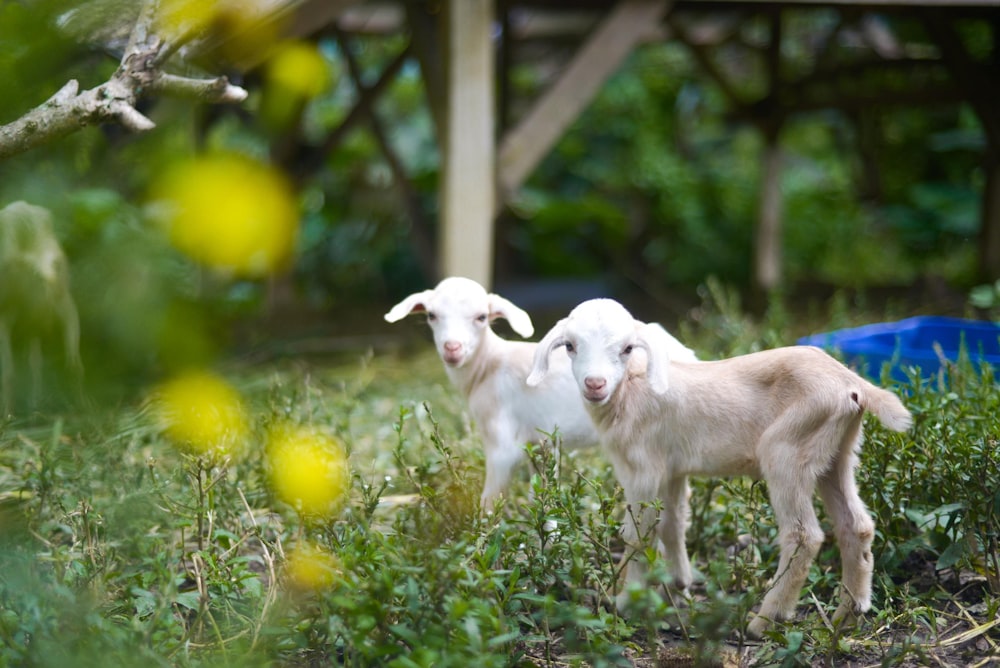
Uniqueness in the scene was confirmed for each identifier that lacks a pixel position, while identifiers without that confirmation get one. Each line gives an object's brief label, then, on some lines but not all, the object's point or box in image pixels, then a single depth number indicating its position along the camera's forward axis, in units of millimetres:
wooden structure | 5624
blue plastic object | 5063
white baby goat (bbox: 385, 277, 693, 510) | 4578
